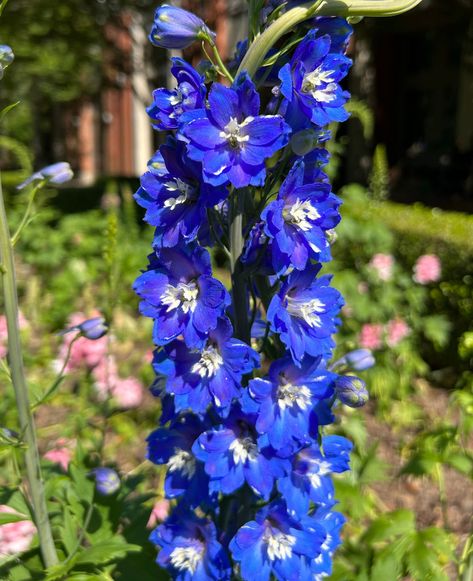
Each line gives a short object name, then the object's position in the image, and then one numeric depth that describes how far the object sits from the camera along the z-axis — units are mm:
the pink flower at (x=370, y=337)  870
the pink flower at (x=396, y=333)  1023
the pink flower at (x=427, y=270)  1090
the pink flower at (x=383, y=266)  1072
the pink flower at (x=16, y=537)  438
